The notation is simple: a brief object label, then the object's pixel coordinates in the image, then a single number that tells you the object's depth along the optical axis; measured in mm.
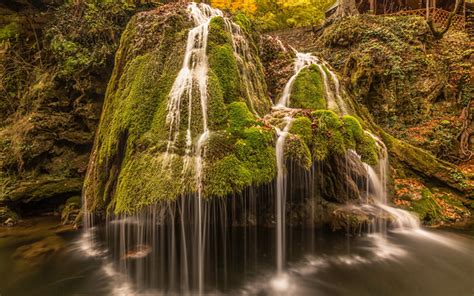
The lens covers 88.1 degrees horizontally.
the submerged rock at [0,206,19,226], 7738
